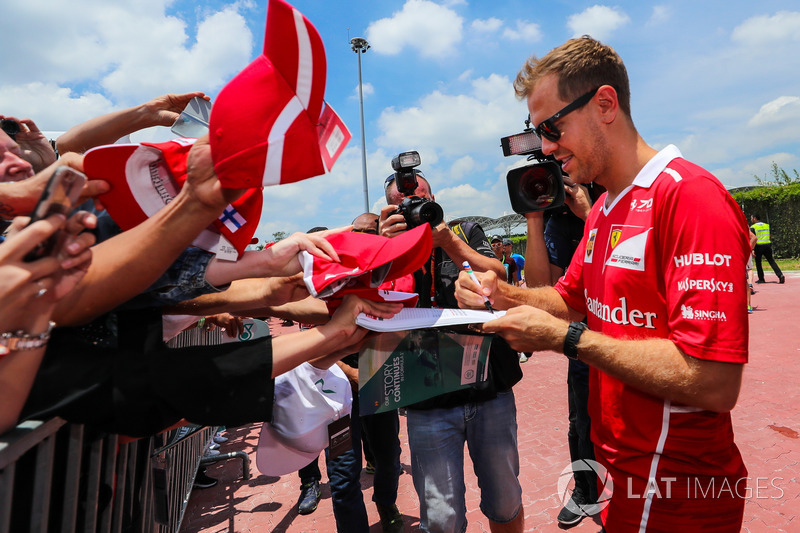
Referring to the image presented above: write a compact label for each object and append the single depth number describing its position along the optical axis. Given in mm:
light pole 23688
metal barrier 1153
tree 26719
